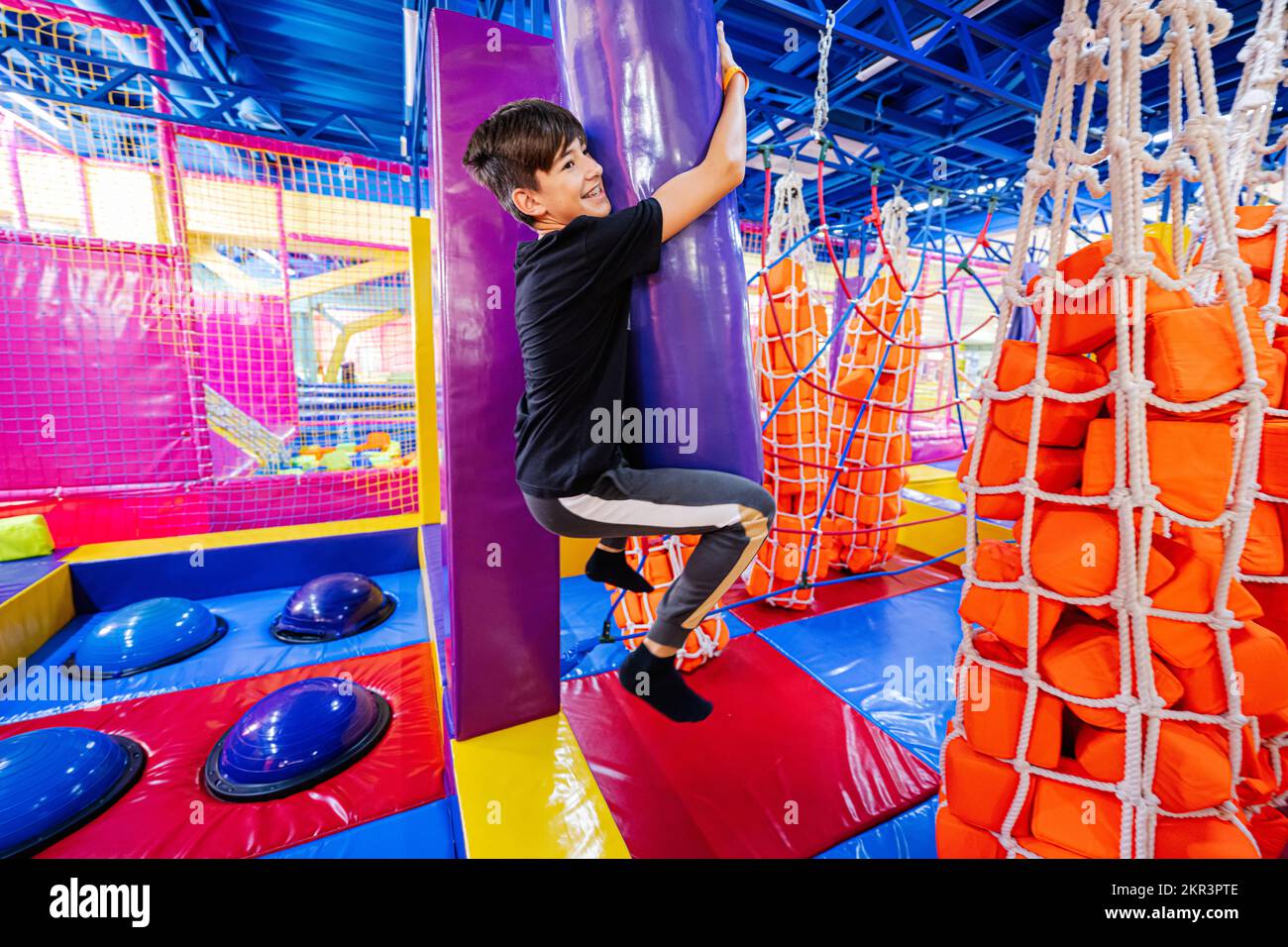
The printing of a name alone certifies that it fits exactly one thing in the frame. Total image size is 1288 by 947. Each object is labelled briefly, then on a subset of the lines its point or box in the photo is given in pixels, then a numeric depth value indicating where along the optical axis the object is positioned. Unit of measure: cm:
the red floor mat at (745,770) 158
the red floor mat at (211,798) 163
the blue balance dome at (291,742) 180
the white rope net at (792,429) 317
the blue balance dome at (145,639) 247
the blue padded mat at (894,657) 218
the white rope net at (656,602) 239
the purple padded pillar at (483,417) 149
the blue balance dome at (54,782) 159
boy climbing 100
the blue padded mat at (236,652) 231
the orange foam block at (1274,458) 125
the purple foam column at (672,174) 103
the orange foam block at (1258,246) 133
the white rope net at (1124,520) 99
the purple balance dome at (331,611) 284
